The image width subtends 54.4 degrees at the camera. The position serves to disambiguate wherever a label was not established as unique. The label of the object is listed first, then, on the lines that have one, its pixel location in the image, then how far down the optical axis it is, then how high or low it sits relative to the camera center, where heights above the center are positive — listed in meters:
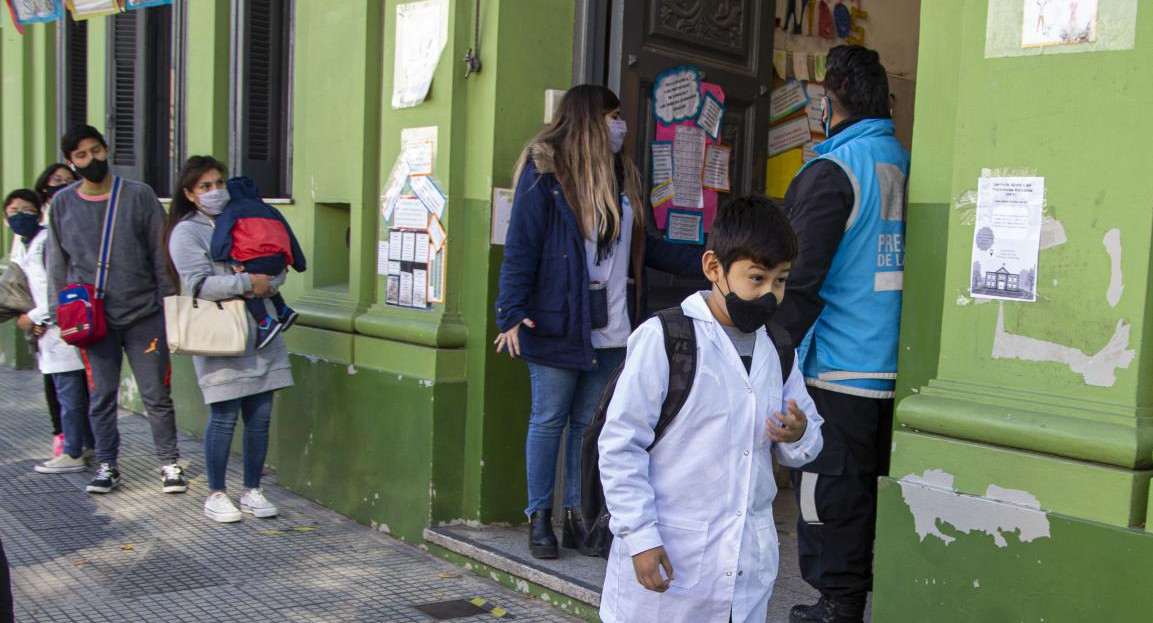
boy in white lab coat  2.60 -0.53
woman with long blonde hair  4.63 -0.22
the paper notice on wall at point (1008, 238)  3.12 +0.01
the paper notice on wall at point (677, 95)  5.45 +0.64
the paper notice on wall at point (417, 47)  5.38 +0.81
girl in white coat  6.69 -1.07
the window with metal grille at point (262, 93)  7.32 +0.74
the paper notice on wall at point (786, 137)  6.36 +0.53
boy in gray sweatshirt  6.26 -0.47
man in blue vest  3.72 -0.29
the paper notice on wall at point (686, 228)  5.57 -0.01
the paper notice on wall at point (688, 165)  5.55 +0.30
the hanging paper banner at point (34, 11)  8.09 +1.36
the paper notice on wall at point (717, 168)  5.70 +0.30
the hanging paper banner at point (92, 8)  6.97 +1.19
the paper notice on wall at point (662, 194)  5.54 +0.15
